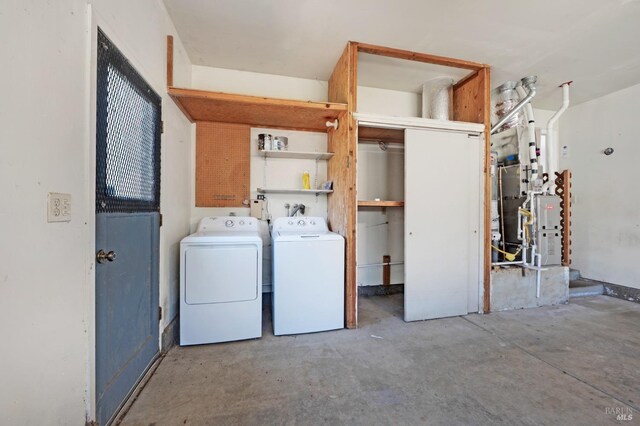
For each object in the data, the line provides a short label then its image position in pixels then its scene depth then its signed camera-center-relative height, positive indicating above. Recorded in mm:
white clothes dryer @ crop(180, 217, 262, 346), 2107 -639
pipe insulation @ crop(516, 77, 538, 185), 3160 +1086
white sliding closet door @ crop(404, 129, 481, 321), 2648 -92
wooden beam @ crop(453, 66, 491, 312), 2820 +644
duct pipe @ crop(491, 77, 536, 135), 3113 +1299
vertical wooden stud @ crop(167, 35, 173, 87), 2152 +1289
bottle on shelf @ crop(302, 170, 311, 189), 3104 +399
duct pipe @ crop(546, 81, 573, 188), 3330 +1174
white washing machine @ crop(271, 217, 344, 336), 2326 -649
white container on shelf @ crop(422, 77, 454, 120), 2980 +1394
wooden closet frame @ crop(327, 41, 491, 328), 2490 +845
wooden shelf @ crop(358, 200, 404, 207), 2727 +112
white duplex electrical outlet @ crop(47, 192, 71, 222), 961 +25
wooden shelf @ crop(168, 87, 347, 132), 2311 +1063
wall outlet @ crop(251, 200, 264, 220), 3020 +52
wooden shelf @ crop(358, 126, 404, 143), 3004 +1005
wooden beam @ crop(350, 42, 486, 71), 2543 +1648
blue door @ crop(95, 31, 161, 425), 1300 -87
